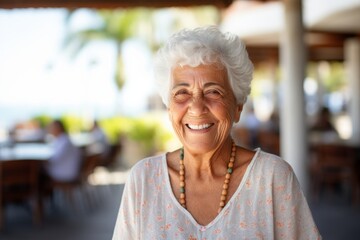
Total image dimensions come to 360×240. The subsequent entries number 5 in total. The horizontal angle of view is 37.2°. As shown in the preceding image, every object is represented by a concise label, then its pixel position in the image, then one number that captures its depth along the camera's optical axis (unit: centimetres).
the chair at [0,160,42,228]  676
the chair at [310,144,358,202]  791
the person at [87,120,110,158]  985
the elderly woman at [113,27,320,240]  173
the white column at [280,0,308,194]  680
